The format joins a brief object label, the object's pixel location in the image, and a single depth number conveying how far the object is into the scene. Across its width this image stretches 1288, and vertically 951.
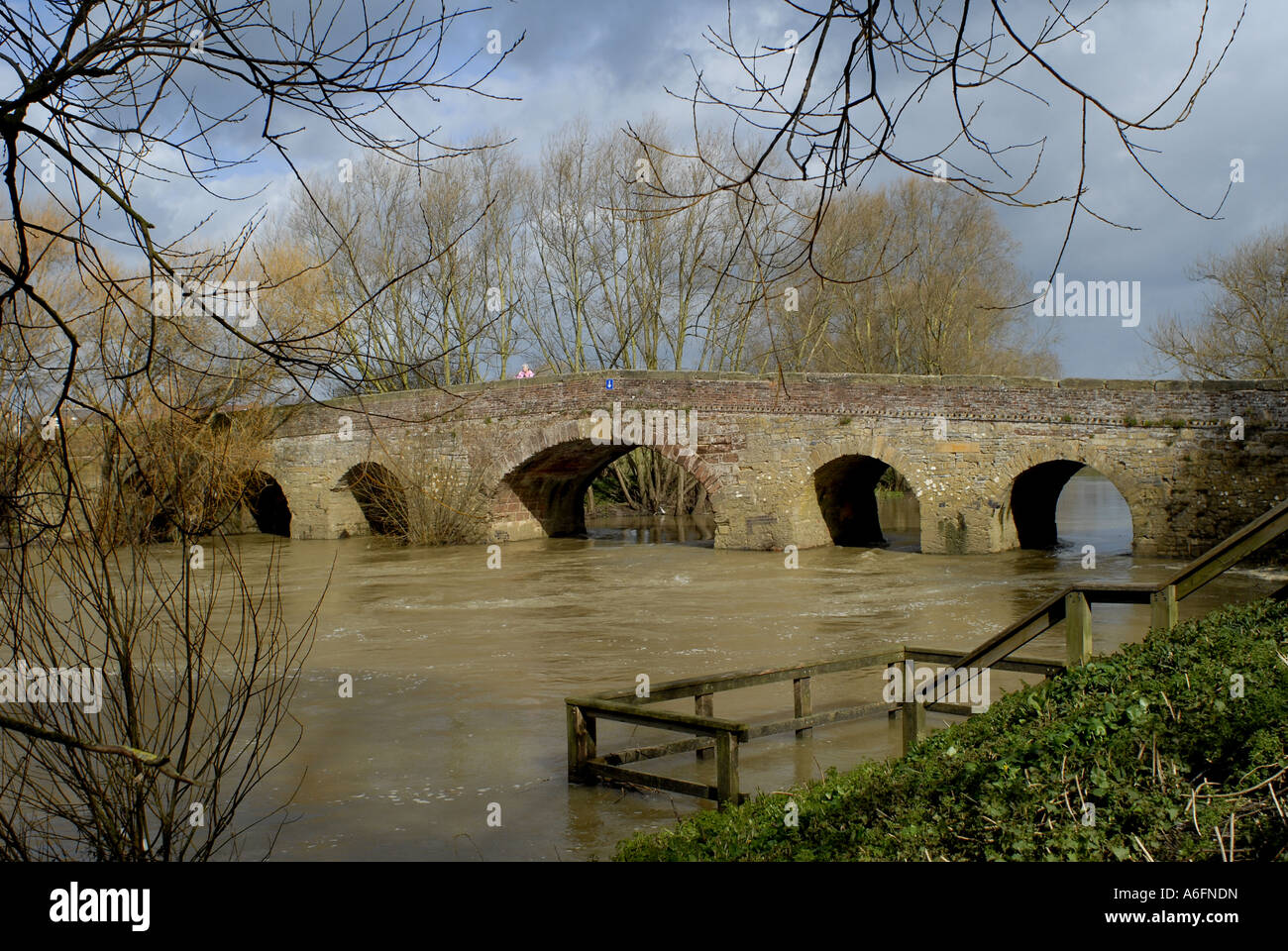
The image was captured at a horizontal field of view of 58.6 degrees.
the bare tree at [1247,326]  25.62
